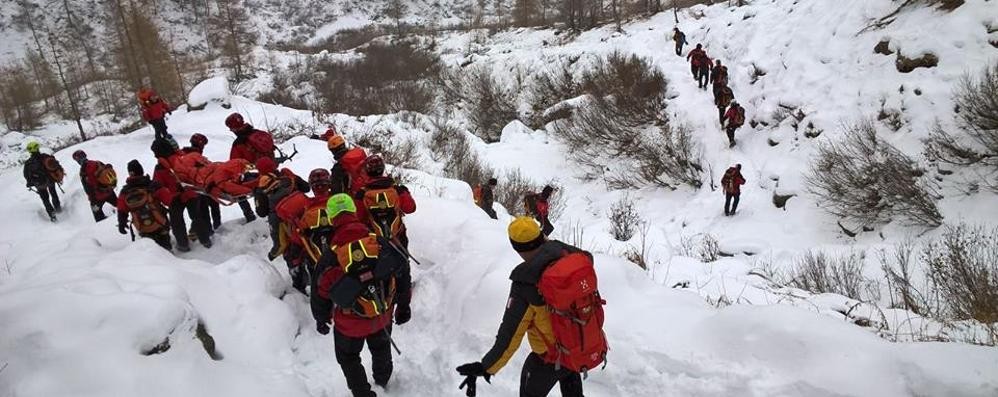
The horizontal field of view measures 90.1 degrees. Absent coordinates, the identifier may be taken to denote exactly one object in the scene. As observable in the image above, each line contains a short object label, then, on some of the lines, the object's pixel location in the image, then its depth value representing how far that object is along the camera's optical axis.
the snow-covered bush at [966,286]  4.25
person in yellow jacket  2.43
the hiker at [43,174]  8.32
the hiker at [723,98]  14.31
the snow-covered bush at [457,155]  14.39
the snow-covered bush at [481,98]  24.27
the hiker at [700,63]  16.58
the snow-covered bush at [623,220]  11.11
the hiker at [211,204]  6.17
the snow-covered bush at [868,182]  9.21
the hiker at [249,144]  5.98
